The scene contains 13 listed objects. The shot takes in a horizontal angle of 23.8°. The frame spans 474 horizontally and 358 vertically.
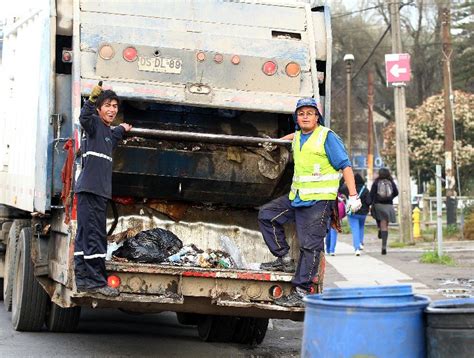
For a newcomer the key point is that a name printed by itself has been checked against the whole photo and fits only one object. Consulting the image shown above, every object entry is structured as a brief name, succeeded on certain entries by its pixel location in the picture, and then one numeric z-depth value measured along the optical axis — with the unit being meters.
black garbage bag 8.62
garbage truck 8.14
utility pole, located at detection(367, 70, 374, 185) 42.74
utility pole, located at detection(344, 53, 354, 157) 38.12
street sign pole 22.77
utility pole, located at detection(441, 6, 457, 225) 27.03
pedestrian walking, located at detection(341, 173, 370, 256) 19.34
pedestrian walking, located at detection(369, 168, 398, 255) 19.56
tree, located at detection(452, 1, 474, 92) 51.88
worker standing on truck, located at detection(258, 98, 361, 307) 8.13
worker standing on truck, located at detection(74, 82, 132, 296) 7.81
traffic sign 22.20
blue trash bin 5.54
